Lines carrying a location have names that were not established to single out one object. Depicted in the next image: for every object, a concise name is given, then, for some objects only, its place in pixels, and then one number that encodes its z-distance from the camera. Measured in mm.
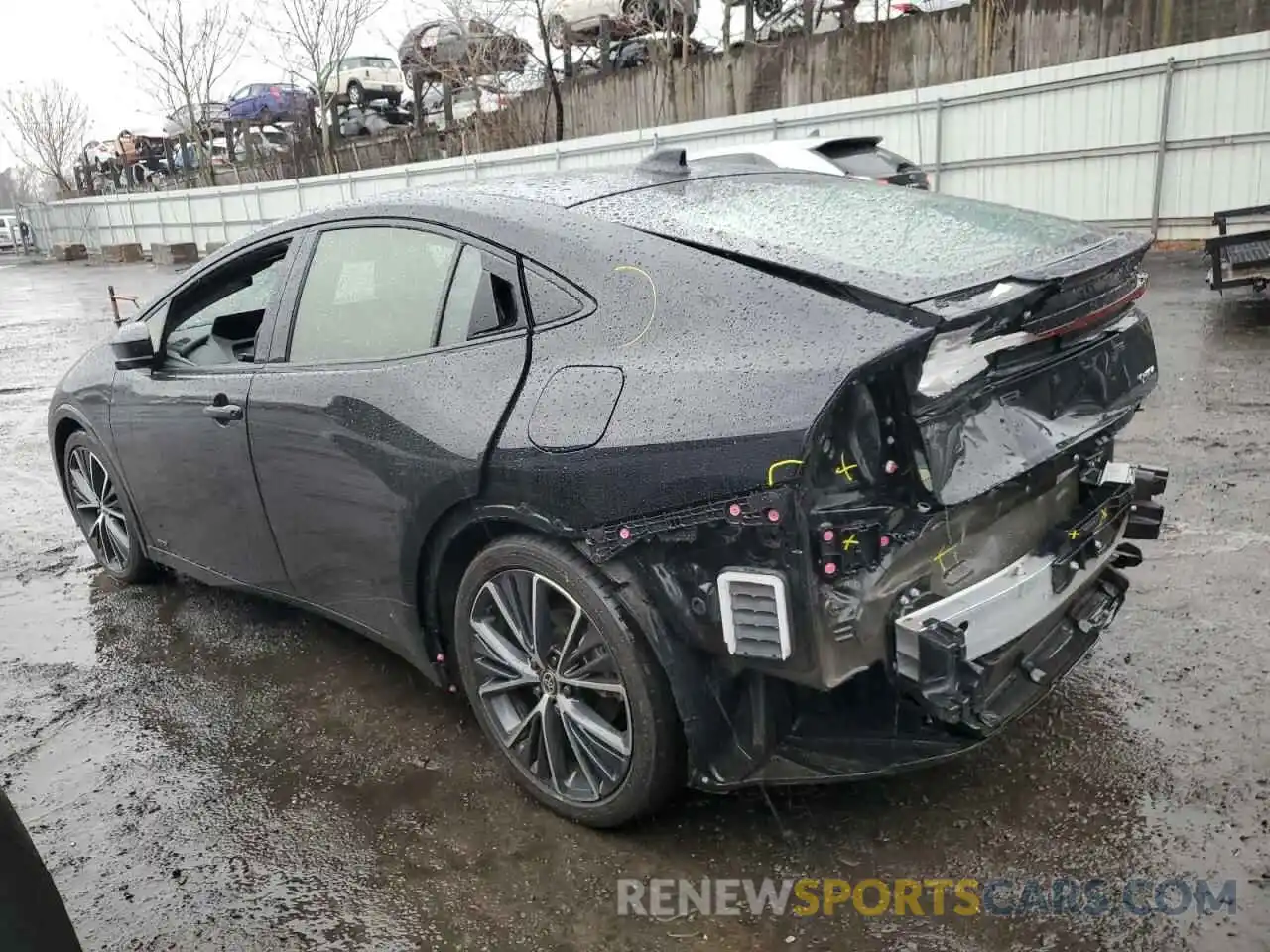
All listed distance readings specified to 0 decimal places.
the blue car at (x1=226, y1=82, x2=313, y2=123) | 31984
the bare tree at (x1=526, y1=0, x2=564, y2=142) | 22172
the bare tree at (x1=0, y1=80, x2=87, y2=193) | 52462
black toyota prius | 2160
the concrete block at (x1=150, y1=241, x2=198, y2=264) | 30344
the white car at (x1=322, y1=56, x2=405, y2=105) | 29484
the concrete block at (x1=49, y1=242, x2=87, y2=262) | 37906
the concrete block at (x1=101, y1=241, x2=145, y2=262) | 33906
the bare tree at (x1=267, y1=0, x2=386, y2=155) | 31438
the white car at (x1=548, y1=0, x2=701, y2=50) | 20094
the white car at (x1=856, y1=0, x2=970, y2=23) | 15758
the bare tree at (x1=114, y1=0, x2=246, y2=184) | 36156
